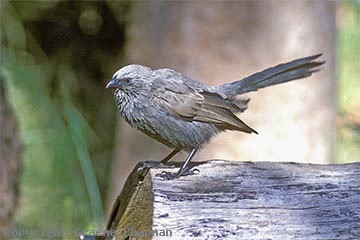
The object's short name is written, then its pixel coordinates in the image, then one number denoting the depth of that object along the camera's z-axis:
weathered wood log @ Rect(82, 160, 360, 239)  5.79
